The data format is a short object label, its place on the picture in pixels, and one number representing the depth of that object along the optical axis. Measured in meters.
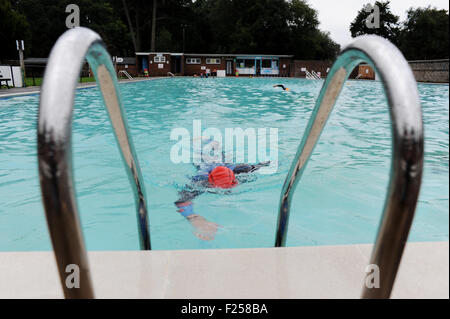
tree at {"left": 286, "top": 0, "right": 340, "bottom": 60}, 50.72
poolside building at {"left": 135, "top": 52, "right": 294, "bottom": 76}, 40.56
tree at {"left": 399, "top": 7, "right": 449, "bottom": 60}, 42.75
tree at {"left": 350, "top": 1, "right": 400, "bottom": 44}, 52.28
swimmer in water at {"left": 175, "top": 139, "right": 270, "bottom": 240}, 4.01
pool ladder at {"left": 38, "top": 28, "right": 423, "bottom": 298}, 0.65
